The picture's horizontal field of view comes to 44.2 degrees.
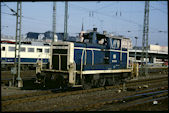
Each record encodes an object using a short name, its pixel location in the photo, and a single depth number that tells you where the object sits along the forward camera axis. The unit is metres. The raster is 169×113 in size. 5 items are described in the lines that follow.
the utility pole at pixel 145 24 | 23.05
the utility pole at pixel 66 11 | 23.48
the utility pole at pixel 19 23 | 13.30
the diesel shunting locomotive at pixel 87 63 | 11.75
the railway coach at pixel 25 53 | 24.77
